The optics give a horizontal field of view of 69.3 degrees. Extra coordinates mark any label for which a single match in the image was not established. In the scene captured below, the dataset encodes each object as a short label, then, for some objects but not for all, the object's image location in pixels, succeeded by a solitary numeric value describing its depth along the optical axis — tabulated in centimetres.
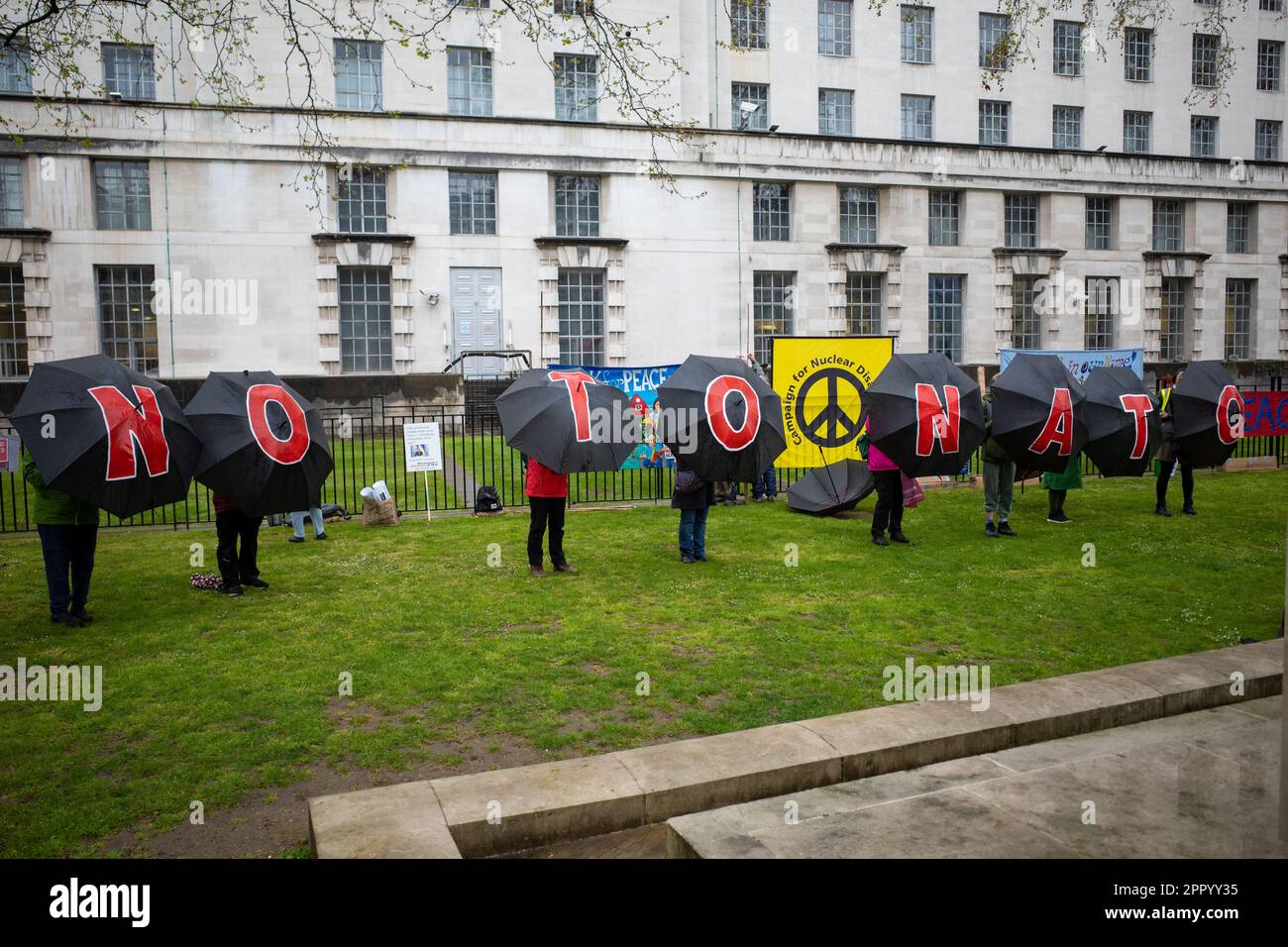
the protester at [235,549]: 1056
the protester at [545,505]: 1124
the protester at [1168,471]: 1552
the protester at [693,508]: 1185
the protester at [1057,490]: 1528
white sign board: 1576
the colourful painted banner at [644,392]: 1867
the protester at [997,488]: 1397
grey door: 3256
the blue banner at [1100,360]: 2799
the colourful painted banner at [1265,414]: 2227
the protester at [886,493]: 1325
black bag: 1652
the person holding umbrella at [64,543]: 926
